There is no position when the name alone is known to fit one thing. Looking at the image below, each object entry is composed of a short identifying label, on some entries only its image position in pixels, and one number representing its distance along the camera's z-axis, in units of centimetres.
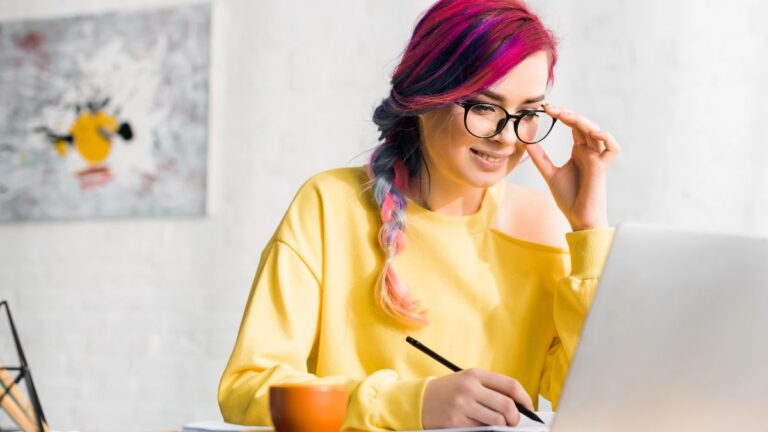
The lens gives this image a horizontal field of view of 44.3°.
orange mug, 84
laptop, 76
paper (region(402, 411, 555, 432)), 83
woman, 139
